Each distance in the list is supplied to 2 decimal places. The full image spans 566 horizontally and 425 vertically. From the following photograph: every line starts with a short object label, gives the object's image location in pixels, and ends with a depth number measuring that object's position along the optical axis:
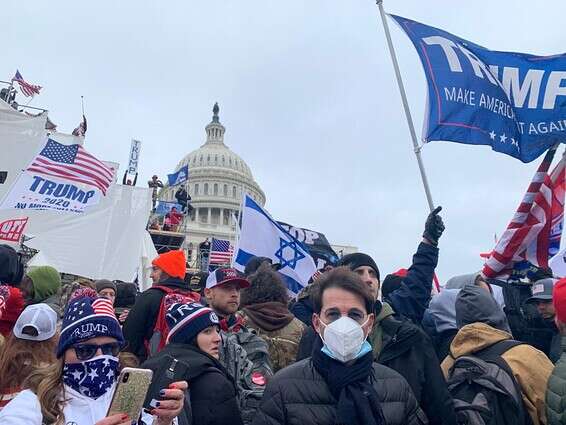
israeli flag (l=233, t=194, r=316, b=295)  6.89
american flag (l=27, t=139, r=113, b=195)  9.35
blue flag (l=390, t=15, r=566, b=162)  4.89
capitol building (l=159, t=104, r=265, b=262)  80.44
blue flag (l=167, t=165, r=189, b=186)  29.31
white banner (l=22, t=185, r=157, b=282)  10.30
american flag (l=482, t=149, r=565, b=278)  4.70
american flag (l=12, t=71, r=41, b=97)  25.27
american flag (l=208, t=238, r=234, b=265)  20.92
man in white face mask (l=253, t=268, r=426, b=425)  2.04
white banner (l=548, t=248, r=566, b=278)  5.67
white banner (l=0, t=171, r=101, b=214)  8.99
